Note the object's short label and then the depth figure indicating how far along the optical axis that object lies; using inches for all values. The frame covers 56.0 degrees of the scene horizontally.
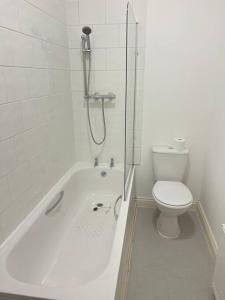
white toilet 73.1
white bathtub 40.8
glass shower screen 61.9
